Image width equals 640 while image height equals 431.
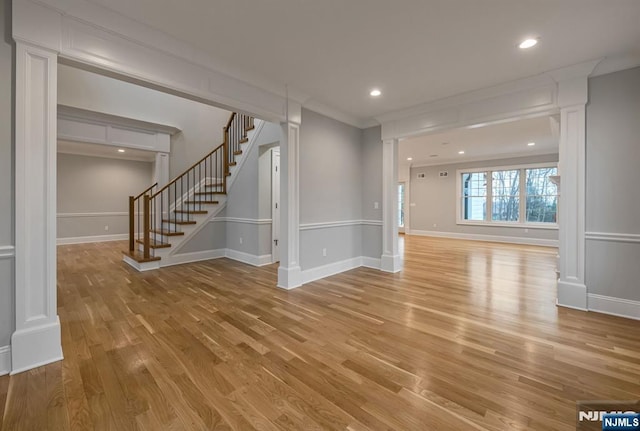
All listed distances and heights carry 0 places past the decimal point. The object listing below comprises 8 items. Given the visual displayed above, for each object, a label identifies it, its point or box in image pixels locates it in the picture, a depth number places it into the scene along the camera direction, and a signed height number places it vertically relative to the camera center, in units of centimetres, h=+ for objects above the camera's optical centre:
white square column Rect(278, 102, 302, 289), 385 +20
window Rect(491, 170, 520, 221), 838 +66
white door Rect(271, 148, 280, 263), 540 +14
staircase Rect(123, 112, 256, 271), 505 +28
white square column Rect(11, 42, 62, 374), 188 +2
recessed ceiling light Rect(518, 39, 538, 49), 255 +164
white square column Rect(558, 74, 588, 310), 303 +29
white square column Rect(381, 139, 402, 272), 473 +17
